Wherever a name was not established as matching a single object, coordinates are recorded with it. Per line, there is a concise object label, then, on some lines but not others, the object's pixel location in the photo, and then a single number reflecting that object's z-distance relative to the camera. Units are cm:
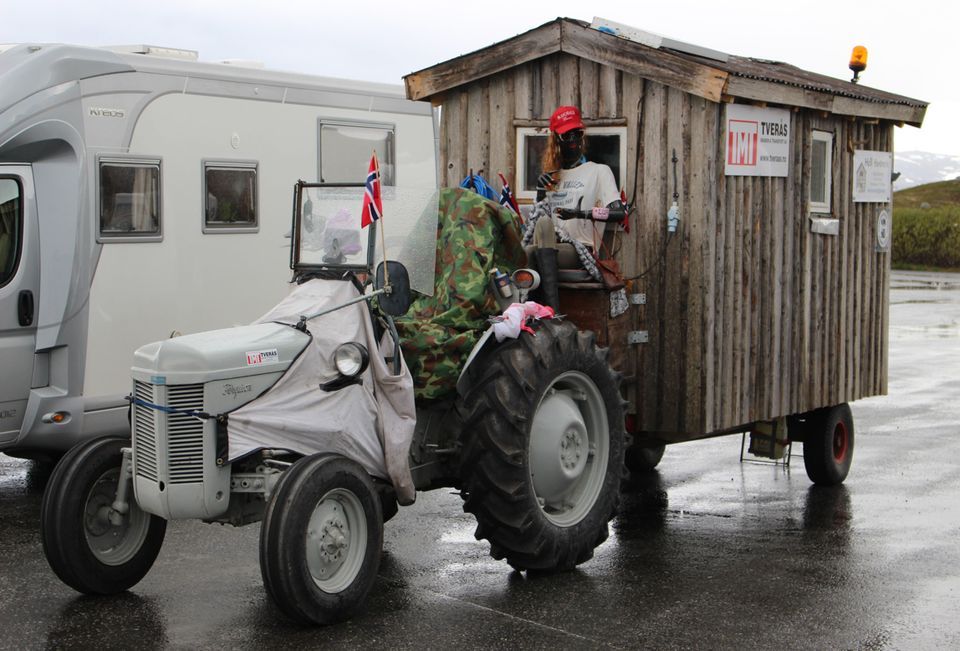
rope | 640
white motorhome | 977
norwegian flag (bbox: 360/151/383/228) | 696
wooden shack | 880
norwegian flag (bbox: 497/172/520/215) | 934
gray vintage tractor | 641
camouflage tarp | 739
